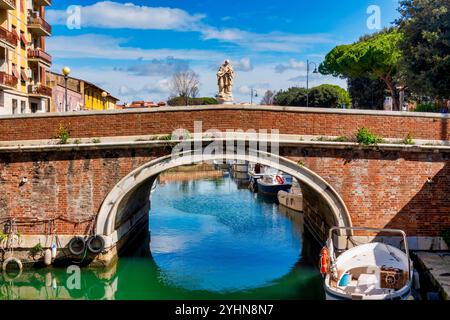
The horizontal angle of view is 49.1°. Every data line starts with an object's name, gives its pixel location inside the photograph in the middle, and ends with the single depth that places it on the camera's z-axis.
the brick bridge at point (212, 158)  14.10
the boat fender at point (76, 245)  14.39
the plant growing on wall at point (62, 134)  14.42
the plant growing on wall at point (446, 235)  13.86
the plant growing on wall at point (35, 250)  14.52
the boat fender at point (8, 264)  14.12
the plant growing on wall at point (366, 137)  13.94
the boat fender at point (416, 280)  11.77
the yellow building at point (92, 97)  44.32
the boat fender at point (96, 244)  14.34
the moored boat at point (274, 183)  31.12
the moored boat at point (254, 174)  35.78
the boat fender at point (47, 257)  14.27
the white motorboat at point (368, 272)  10.66
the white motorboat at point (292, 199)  25.17
